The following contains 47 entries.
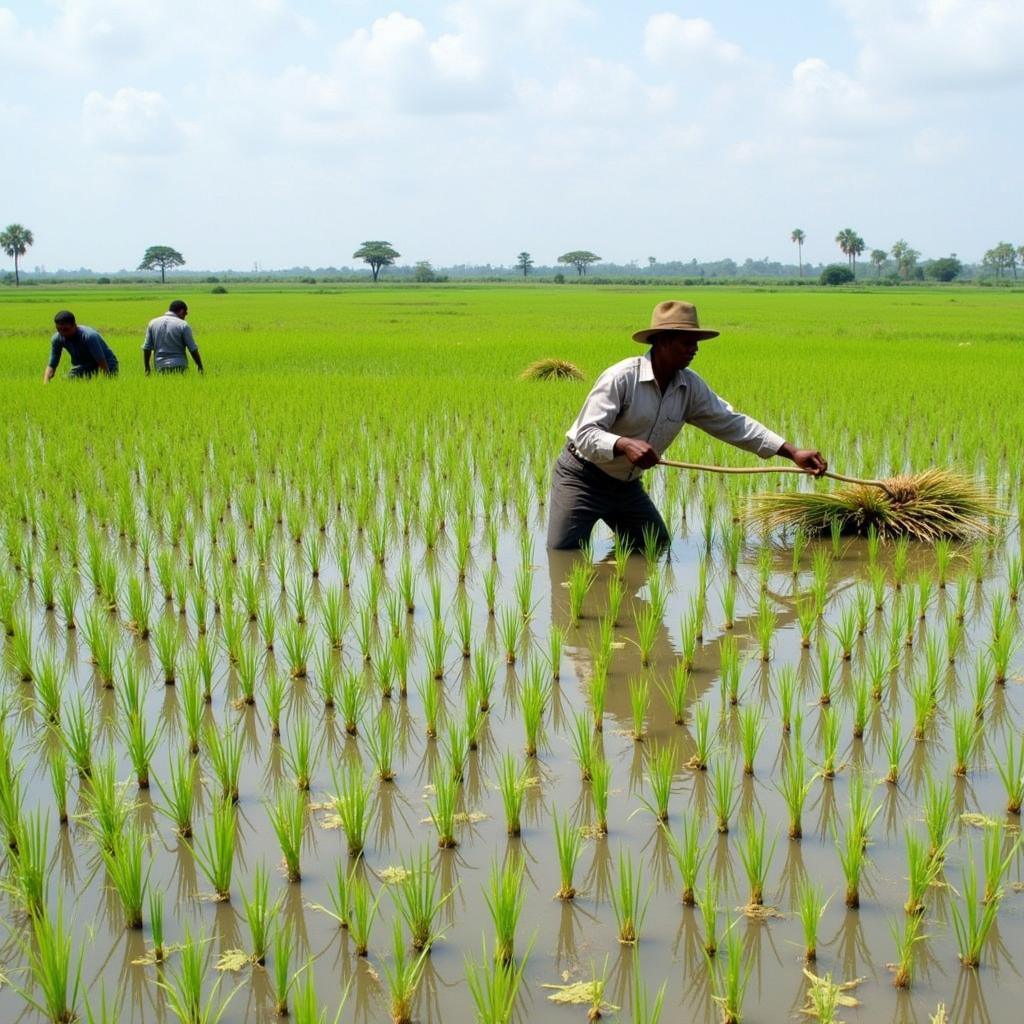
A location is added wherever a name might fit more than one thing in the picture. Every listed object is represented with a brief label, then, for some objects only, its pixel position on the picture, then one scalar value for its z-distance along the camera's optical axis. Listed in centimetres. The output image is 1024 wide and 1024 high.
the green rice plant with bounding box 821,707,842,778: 280
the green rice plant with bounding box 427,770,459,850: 249
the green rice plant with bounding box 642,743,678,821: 258
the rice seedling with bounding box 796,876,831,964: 205
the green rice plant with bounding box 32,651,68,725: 318
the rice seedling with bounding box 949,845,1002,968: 204
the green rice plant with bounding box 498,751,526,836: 255
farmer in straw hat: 455
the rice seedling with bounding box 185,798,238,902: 227
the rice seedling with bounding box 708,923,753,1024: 191
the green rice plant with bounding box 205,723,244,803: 269
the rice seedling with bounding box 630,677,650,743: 307
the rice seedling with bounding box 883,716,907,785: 277
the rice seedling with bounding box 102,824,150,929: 218
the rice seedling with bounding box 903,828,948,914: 216
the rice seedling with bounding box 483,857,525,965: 203
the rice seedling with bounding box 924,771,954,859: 234
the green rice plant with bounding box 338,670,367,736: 312
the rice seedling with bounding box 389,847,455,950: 212
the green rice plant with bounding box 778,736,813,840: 251
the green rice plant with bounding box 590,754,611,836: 254
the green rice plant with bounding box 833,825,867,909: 223
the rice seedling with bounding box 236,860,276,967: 208
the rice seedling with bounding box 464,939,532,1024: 181
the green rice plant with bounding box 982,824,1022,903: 218
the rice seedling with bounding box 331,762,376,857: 246
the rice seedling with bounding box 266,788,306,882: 235
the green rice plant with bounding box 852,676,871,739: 304
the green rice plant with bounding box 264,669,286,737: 311
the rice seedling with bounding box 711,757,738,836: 253
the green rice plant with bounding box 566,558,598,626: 416
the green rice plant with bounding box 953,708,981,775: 280
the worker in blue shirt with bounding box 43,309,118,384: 985
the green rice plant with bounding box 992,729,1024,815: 262
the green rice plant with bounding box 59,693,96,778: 281
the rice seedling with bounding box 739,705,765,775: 284
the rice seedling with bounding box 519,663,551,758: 299
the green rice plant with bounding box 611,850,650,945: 213
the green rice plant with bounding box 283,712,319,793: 276
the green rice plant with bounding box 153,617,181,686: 355
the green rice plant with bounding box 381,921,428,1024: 191
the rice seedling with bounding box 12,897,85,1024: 189
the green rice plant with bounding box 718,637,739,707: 332
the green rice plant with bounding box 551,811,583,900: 227
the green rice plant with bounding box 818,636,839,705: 332
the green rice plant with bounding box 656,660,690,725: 319
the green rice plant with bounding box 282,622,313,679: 358
